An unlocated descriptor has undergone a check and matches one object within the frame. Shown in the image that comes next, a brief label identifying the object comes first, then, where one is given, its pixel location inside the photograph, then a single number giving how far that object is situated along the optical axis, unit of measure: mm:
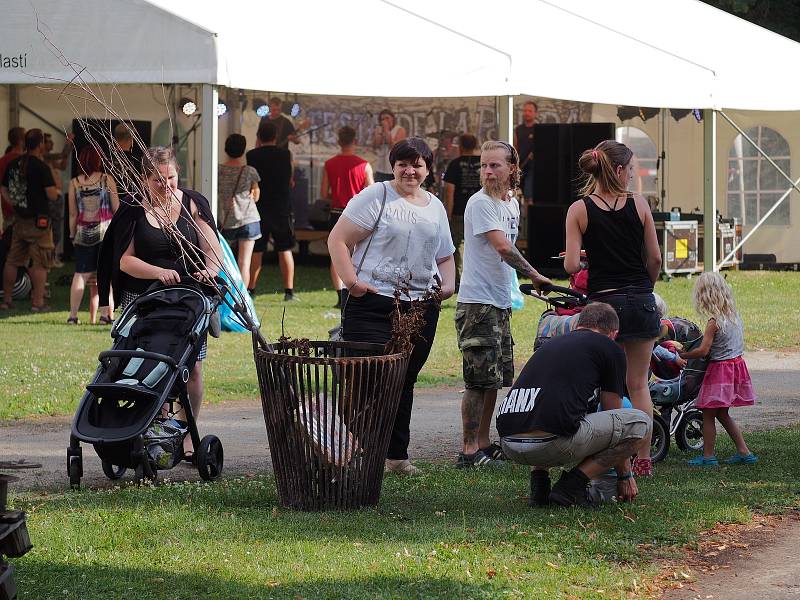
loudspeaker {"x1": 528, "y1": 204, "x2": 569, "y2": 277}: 41781
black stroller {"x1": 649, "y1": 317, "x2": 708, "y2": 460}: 16719
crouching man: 13148
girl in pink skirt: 16297
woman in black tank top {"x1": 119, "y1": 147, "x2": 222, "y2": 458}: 15289
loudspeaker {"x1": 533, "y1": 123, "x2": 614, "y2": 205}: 42812
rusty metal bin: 13008
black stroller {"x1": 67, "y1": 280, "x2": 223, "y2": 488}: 14344
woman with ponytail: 14594
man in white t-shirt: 15805
